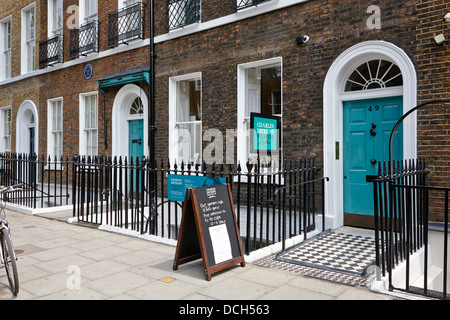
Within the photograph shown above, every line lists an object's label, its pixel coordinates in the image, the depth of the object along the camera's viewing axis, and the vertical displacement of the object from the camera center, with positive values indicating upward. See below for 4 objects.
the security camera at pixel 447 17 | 5.45 +2.03
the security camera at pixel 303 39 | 7.10 +2.26
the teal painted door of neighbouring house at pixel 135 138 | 10.98 +0.65
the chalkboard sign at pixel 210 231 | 4.41 -0.88
